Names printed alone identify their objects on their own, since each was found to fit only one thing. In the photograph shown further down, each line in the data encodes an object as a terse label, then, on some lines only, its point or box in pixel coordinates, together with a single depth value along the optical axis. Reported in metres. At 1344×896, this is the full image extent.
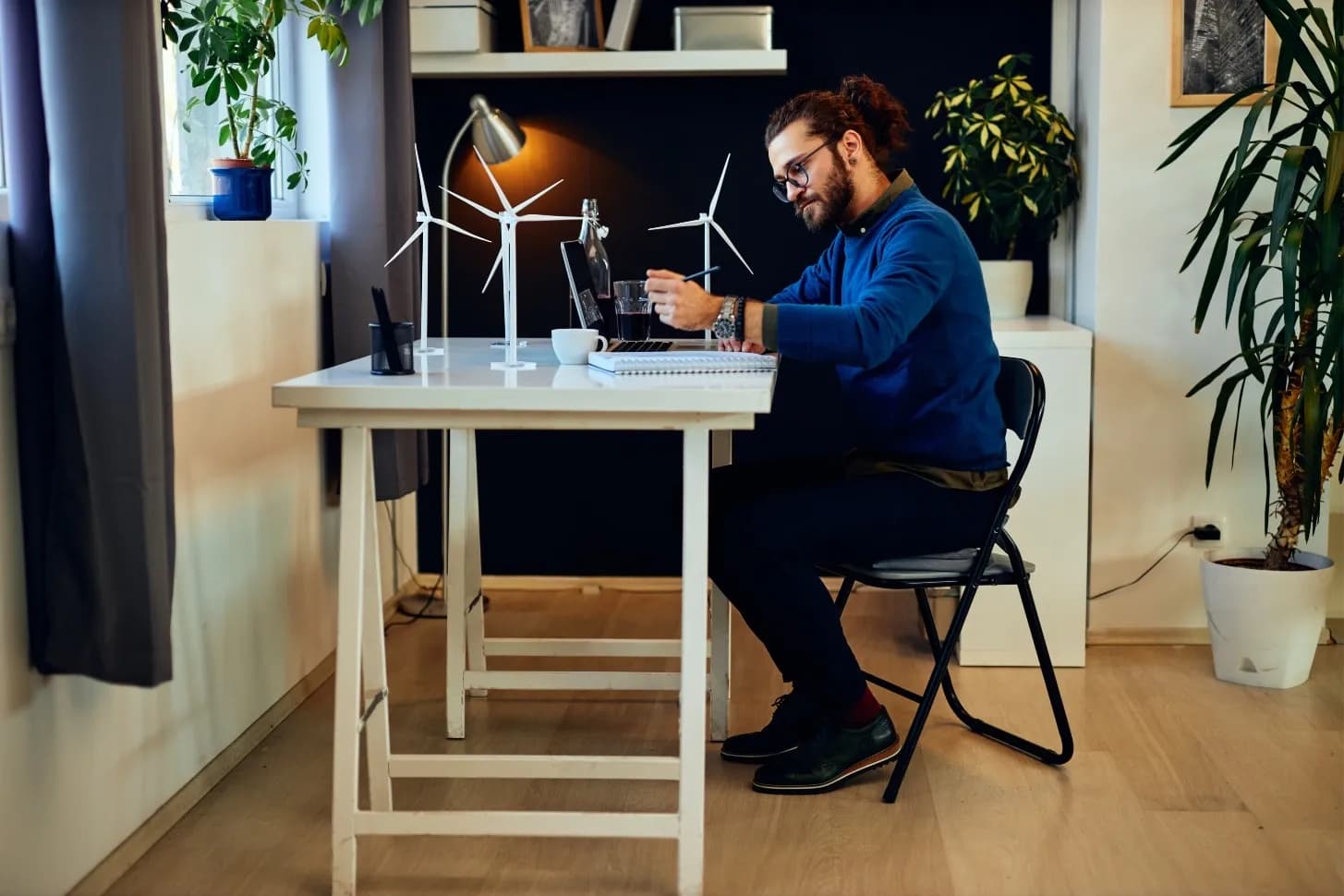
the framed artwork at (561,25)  3.98
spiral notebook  2.29
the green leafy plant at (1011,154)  3.69
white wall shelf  3.91
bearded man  2.65
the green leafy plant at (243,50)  2.81
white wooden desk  2.14
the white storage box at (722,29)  3.91
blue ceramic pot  3.02
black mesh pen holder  2.37
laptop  2.68
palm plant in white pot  3.13
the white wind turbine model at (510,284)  2.57
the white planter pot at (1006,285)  3.86
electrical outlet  3.67
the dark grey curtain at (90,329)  2.00
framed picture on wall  3.55
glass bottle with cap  2.77
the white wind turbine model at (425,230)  2.61
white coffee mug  2.55
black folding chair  2.68
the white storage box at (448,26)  3.91
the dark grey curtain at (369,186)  3.25
